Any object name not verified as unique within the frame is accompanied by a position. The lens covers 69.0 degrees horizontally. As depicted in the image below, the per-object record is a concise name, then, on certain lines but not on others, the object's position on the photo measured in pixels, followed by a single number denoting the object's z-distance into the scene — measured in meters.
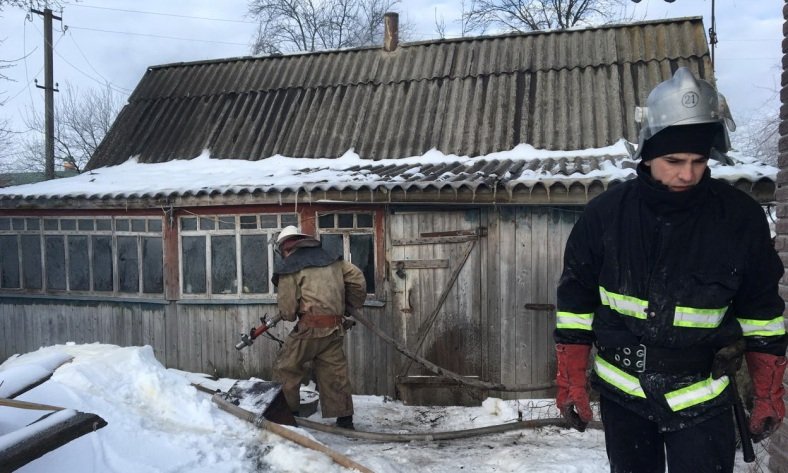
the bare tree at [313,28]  25.94
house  6.71
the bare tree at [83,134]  29.23
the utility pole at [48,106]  16.47
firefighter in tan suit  5.59
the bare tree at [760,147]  22.89
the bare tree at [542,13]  21.66
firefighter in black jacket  2.30
